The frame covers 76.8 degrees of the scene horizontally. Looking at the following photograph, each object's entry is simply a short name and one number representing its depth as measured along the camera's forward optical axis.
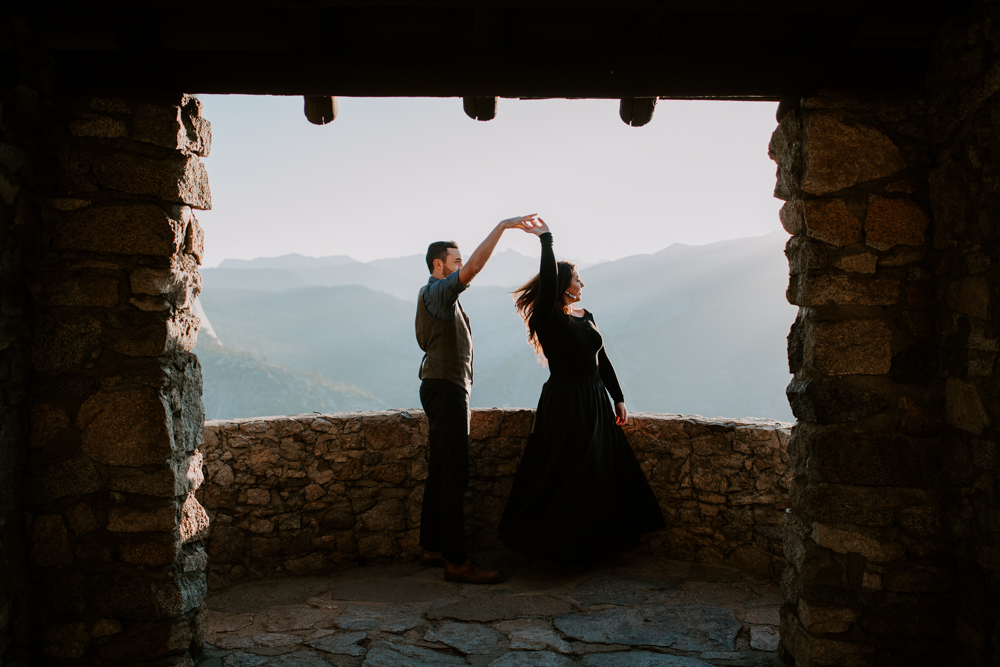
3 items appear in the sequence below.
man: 3.27
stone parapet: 3.43
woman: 3.25
